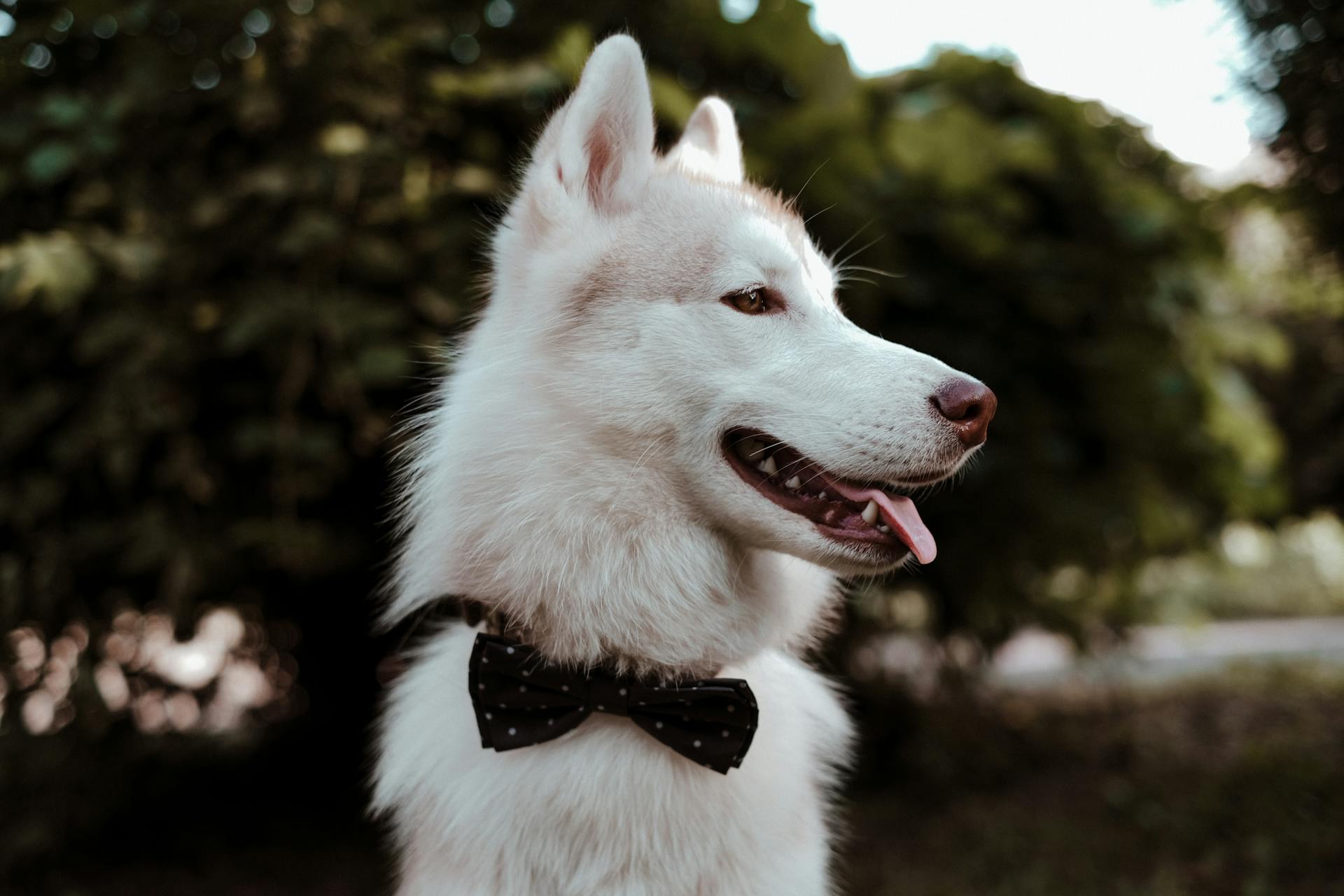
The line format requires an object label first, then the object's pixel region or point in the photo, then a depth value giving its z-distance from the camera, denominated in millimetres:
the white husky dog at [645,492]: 634
